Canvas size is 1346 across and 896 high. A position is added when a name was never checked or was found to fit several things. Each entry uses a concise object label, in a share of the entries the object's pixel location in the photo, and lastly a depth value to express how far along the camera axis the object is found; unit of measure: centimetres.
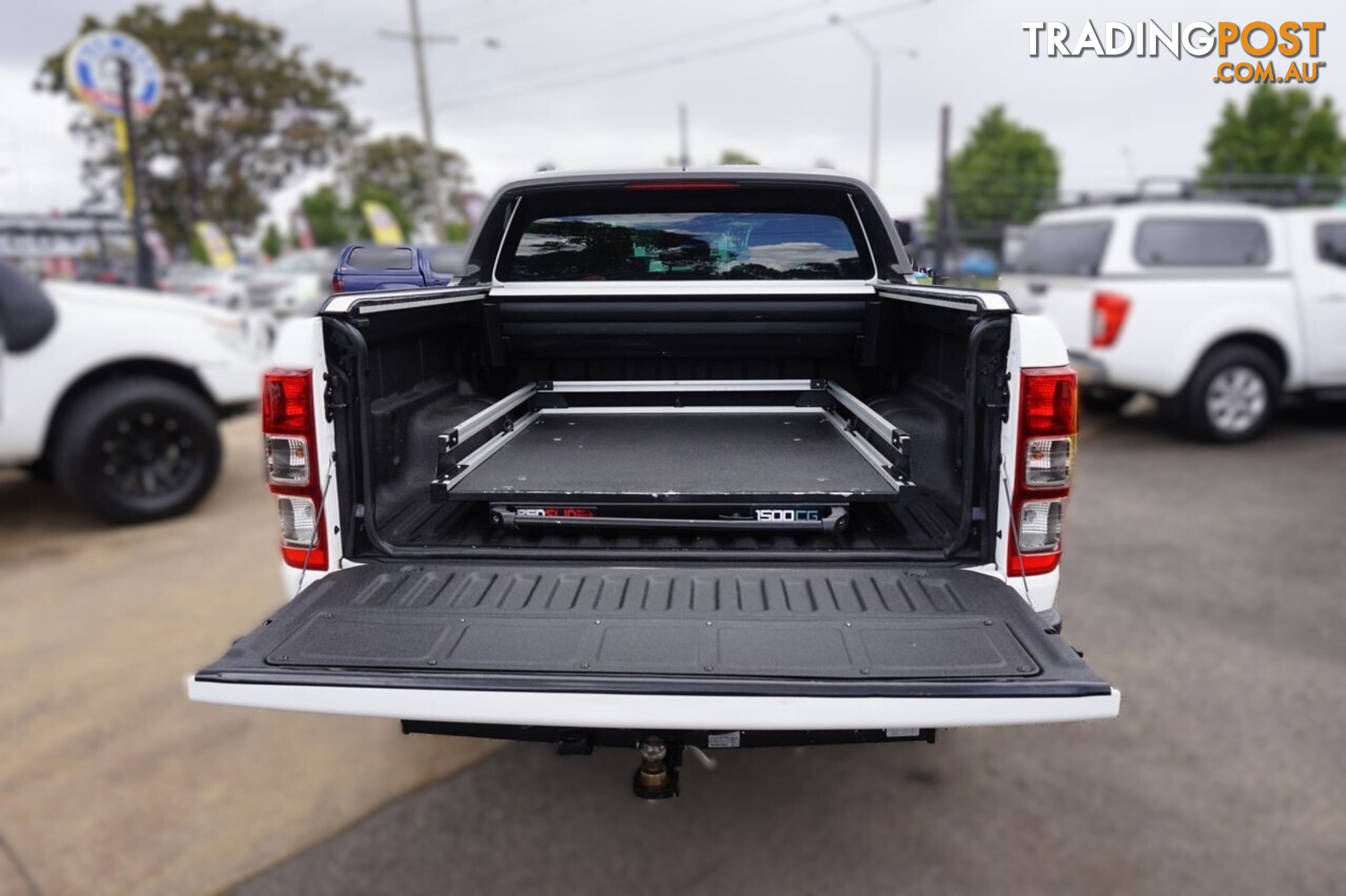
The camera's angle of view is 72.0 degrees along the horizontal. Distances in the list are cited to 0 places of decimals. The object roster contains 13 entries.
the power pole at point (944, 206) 2052
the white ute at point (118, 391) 567
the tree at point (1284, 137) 3328
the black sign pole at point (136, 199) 1688
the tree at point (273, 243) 6869
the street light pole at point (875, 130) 3159
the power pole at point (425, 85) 2747
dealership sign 1806
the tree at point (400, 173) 5100
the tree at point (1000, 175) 4459
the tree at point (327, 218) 5856
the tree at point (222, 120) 3512
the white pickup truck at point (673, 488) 201
